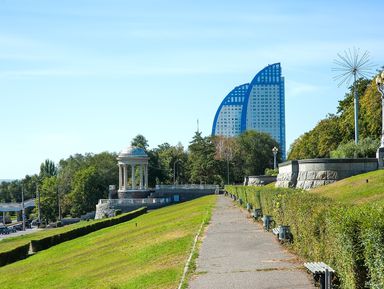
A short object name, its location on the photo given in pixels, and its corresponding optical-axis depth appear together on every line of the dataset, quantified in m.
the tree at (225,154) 103.25
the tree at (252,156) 106.31
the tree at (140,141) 115.62
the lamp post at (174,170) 107.56
